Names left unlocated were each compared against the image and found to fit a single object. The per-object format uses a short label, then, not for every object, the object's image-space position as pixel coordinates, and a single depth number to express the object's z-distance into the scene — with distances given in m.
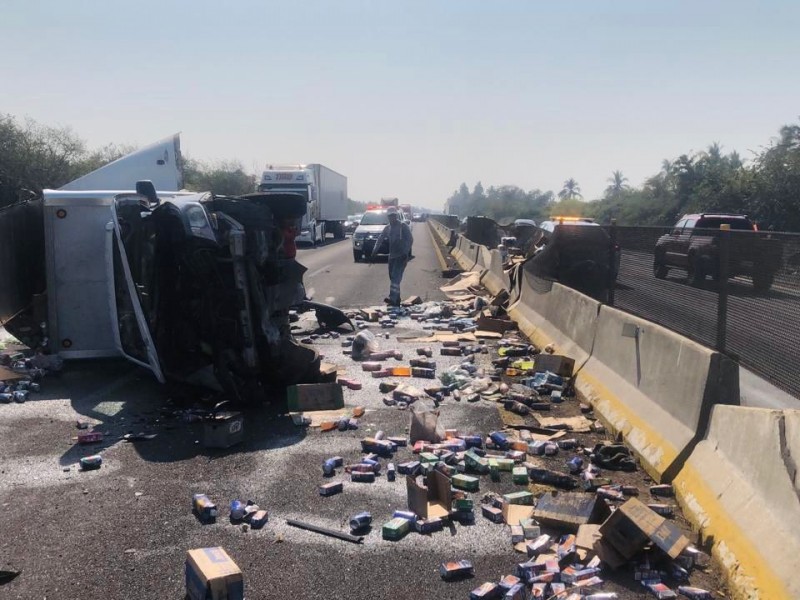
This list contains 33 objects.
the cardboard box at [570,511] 4.64
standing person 15.80
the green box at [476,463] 5.77
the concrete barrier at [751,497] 3.56
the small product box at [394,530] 4.58
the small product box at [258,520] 4.71
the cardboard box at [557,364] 8.47
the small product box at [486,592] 3.80
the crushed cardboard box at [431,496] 4.92
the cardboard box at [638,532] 4.05
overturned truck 7.43
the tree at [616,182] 151.02
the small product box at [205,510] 4.80
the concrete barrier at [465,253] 24.97
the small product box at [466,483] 5.41
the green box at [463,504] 4.94
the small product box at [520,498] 5.14
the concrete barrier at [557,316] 8.66
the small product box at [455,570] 4.05
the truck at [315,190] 37.69
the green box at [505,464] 5.80
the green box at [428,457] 5.84
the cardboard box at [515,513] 4.82
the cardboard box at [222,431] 6.33
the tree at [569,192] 191.12
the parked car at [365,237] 29.77
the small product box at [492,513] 4.87
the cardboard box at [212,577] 3.59
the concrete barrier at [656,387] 5.04
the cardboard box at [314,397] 7.59
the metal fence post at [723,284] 6.30
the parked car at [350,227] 69.75
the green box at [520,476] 5.54
